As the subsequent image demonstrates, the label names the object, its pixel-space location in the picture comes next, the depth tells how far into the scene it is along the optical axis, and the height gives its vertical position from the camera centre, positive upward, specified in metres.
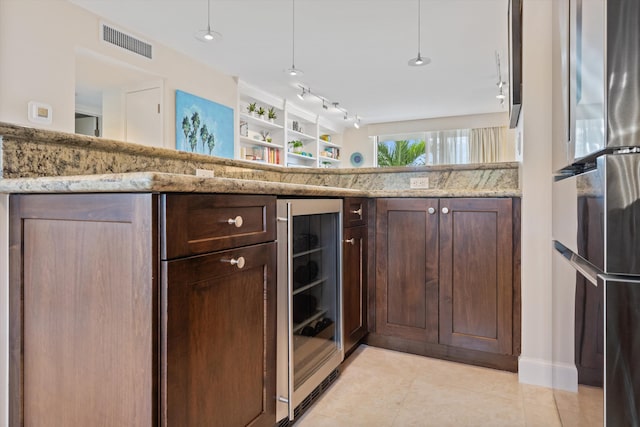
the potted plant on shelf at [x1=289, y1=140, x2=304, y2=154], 6.88 +1.21
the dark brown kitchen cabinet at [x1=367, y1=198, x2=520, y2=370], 1.85 -0.34
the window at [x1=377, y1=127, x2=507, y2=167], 7.48 +1.39
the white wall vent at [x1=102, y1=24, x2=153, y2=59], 3.55 +1.69
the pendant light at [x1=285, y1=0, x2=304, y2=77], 3.38 +1.83
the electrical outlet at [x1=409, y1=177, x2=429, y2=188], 2.34 +0.19
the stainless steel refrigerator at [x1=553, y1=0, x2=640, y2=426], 0.72 +0.02
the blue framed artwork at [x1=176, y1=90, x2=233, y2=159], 4.30 +1.05
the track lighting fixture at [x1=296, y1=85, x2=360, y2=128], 5.83 +1.90
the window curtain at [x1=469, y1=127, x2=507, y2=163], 7.42 +1.38
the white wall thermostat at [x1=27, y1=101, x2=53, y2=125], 2.99 +0.80
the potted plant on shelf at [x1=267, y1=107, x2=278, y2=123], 5.89 +1.55
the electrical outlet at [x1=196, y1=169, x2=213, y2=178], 1.71 +0.19
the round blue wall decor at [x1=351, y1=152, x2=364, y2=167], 8.58 +1.22
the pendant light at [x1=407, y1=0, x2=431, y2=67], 3.65 +1.47
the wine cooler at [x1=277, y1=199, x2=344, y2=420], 1.31 -0.36
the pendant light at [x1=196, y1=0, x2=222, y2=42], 3.22 +1.52
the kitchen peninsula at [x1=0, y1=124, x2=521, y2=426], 0.84 -0.19
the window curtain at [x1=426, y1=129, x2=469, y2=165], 7.78 +1.39
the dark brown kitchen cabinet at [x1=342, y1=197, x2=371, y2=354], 1.87 -0.31
